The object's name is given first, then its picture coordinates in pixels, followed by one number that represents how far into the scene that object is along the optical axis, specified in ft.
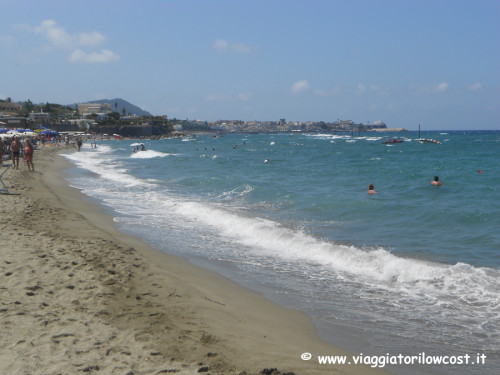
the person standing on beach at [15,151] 77.30
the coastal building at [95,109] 590.96
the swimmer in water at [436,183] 66.33
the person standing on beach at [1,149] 82.51
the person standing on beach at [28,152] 77.15
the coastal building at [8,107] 370.61
